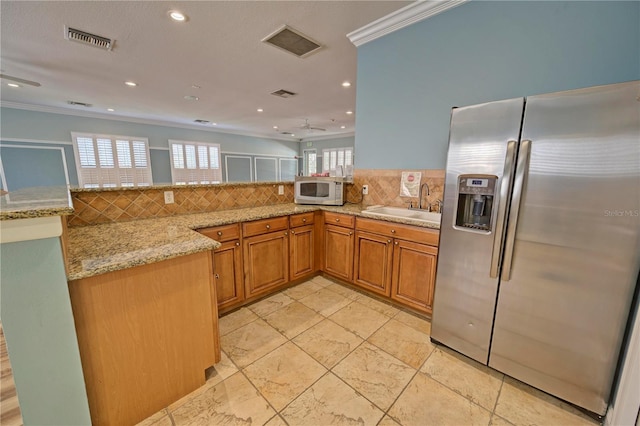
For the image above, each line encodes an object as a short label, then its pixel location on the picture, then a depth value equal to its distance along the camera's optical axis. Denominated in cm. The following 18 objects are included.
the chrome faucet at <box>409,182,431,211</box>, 246
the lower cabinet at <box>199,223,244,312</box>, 206
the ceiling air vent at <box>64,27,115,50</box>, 246
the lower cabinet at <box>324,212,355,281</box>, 261
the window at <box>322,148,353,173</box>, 945
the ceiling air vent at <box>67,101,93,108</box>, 511
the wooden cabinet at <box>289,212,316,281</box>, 262
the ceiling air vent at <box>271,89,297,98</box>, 441
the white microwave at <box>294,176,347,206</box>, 285
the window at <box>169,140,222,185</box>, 764
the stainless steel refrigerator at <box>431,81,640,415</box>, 115
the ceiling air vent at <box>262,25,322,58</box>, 251
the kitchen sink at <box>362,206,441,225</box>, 234
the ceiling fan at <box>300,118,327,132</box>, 722
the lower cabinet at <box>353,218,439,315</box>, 205
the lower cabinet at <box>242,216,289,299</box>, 228
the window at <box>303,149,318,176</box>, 1073
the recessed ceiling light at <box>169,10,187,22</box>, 220
